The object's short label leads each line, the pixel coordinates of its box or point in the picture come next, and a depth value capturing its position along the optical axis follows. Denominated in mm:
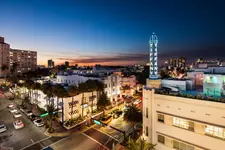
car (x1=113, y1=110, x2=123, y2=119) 34606
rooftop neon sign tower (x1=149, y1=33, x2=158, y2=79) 20938
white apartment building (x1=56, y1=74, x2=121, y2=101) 43300
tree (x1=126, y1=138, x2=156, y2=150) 15381
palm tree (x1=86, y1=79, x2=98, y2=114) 33897
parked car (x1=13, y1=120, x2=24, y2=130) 27797
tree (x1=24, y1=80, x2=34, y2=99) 41103
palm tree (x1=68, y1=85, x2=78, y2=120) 29425
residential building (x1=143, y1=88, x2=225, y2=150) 12839
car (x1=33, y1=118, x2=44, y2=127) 28997
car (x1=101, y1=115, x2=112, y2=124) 32344
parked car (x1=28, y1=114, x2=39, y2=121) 32547
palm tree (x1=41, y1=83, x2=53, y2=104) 31177
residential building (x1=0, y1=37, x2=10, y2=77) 101412
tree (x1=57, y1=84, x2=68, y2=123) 28578
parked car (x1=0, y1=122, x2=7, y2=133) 26719
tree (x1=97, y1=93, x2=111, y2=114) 34781
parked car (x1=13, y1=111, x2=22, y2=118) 34528
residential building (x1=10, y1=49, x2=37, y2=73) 117938
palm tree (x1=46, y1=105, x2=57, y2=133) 26881
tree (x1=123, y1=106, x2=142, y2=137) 25844
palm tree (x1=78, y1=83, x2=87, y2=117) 31891
